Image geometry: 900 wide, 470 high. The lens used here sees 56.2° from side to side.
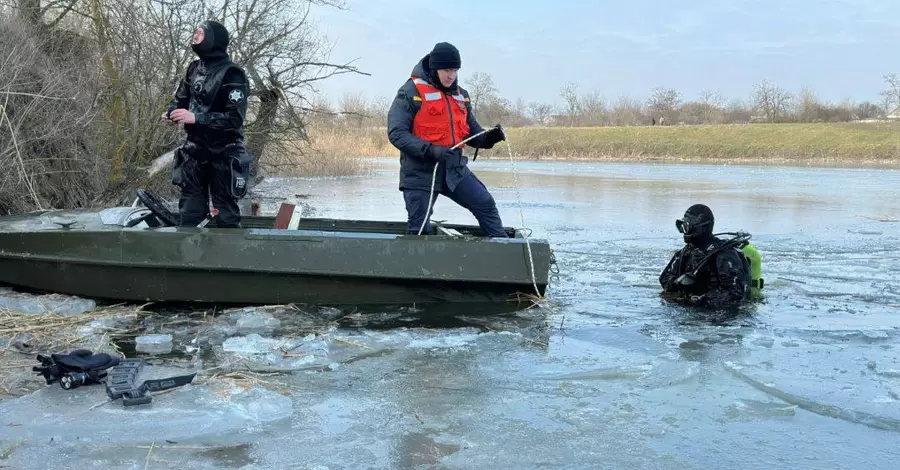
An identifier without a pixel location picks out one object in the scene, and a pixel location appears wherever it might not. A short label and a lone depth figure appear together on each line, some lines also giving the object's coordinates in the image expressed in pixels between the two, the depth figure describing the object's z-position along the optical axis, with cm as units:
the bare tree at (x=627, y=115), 6625
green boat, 531
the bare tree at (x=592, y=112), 6858
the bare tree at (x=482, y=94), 6888
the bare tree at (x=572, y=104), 7883
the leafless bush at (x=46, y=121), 819
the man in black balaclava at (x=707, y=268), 577
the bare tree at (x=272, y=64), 1251
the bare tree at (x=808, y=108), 5941
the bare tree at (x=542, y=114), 8025
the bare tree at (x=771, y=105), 6431
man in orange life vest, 559
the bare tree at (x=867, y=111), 5962
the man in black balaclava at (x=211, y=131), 549
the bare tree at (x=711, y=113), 6588
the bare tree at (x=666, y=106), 6812
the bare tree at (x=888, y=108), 6219
